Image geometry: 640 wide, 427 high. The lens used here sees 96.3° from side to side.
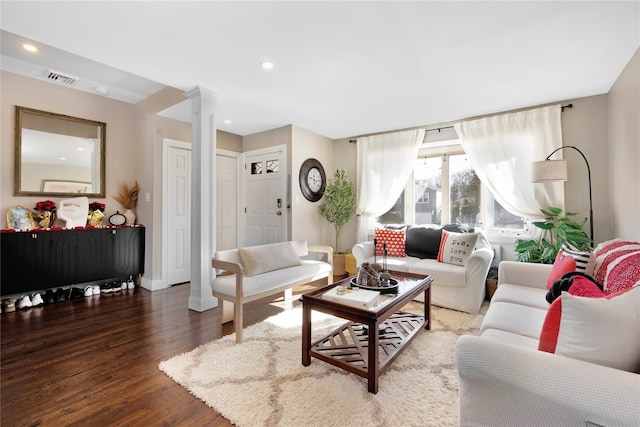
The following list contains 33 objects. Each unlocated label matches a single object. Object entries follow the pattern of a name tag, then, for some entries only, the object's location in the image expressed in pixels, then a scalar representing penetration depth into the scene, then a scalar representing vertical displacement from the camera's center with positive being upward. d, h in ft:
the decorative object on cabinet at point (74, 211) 11.53 +0.22
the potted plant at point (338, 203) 15.12 +0.63
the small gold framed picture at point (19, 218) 10.48 -0.05
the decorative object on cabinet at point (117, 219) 12.86 -0.12
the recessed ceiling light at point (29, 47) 8.94 +5.37
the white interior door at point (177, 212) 13.24 +0.18
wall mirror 11.05 +2.55
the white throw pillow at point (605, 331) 3.04 -1.28
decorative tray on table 7.15 -1.85
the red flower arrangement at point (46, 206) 11.10 +0.42
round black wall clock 14.74 +1.91
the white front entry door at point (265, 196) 14.60 +1.05
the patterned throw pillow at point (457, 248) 10.69 -1.27
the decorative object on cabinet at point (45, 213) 11.10 +0.14
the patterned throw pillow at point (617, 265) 4.48 -0.92
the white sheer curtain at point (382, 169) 14.28 +2.37
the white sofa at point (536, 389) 2.70 -1.80
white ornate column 10.08 +0.74
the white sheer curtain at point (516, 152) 10.98 +2.53
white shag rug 4.90 -3.40
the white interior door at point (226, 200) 15.67 +0.85
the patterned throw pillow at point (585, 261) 6.11 -1.03
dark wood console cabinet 10.01 -1.58
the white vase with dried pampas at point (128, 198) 13.33 +0.85
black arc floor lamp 9.53 +1.43
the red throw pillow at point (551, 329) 3.61 -1.48
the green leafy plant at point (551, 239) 9.55 -0.89
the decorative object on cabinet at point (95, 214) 12.32 +0.10
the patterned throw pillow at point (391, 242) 12.65 -1.23
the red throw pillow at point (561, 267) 6.19 -1.20
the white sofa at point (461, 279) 9.73 -2.25
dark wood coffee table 5.65 -3.05
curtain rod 10.75 +4.06
